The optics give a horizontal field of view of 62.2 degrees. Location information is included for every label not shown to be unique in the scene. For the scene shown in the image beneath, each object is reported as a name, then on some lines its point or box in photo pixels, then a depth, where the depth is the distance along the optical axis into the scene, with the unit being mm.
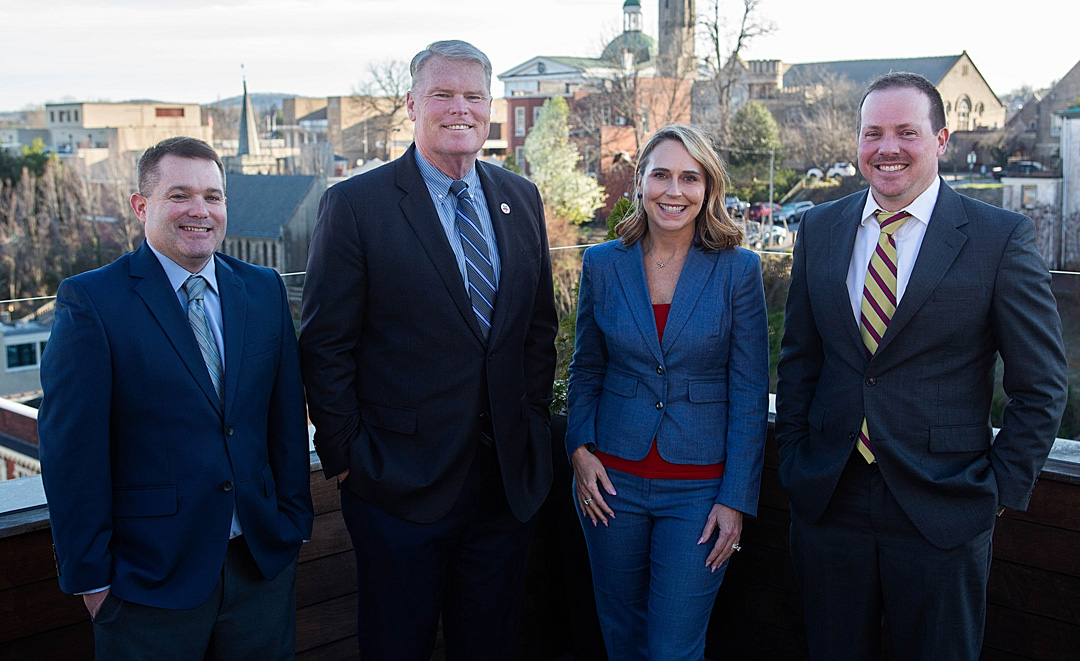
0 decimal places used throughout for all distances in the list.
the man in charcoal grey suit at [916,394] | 1918
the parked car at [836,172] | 39875
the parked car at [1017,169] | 29014
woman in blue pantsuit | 2197
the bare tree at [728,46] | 38719
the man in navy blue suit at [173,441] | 1665
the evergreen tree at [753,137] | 41531
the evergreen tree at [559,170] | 40062
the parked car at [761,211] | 36062
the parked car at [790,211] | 36844
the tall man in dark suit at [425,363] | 2105
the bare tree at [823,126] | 41781
